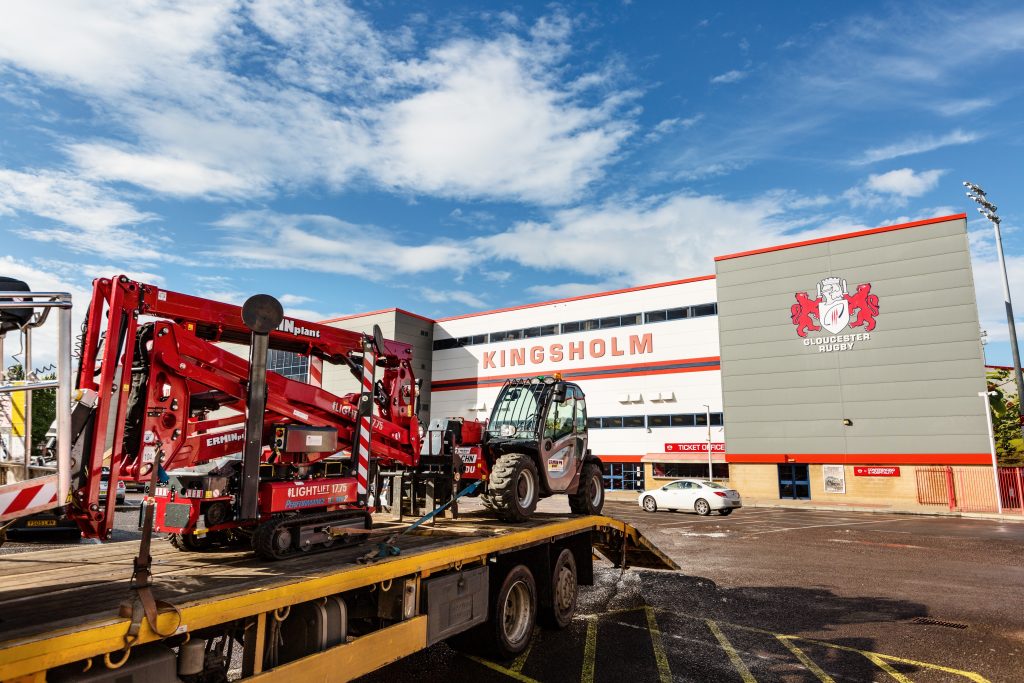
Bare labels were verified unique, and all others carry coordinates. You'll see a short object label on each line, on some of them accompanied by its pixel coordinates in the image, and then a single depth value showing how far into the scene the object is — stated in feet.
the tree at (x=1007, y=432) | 118.42
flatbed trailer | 10.65
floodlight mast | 90.48
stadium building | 97.71
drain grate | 26.78
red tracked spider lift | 16.87
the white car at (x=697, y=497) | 76.02
